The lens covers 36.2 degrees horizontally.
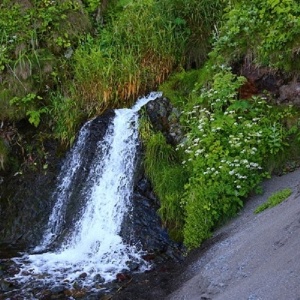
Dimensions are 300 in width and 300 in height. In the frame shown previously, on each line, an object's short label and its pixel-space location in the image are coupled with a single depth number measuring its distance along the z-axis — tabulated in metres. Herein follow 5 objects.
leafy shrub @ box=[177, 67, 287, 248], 5.74
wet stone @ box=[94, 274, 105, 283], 5.79
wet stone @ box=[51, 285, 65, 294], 5.62
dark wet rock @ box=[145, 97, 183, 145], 7.26
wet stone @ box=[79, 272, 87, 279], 5.90
